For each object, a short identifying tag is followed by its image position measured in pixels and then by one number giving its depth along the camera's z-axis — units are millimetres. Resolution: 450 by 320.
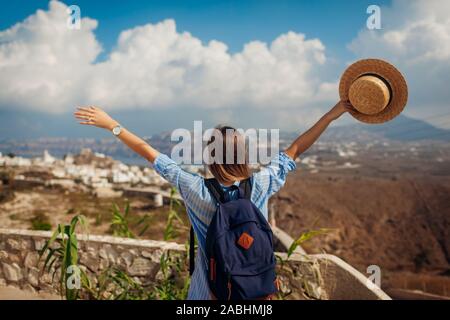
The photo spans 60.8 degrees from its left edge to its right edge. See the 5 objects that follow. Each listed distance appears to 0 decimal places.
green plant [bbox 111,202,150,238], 3584
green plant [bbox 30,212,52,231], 14745
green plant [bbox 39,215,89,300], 2945
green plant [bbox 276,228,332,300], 3912
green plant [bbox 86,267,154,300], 3555
